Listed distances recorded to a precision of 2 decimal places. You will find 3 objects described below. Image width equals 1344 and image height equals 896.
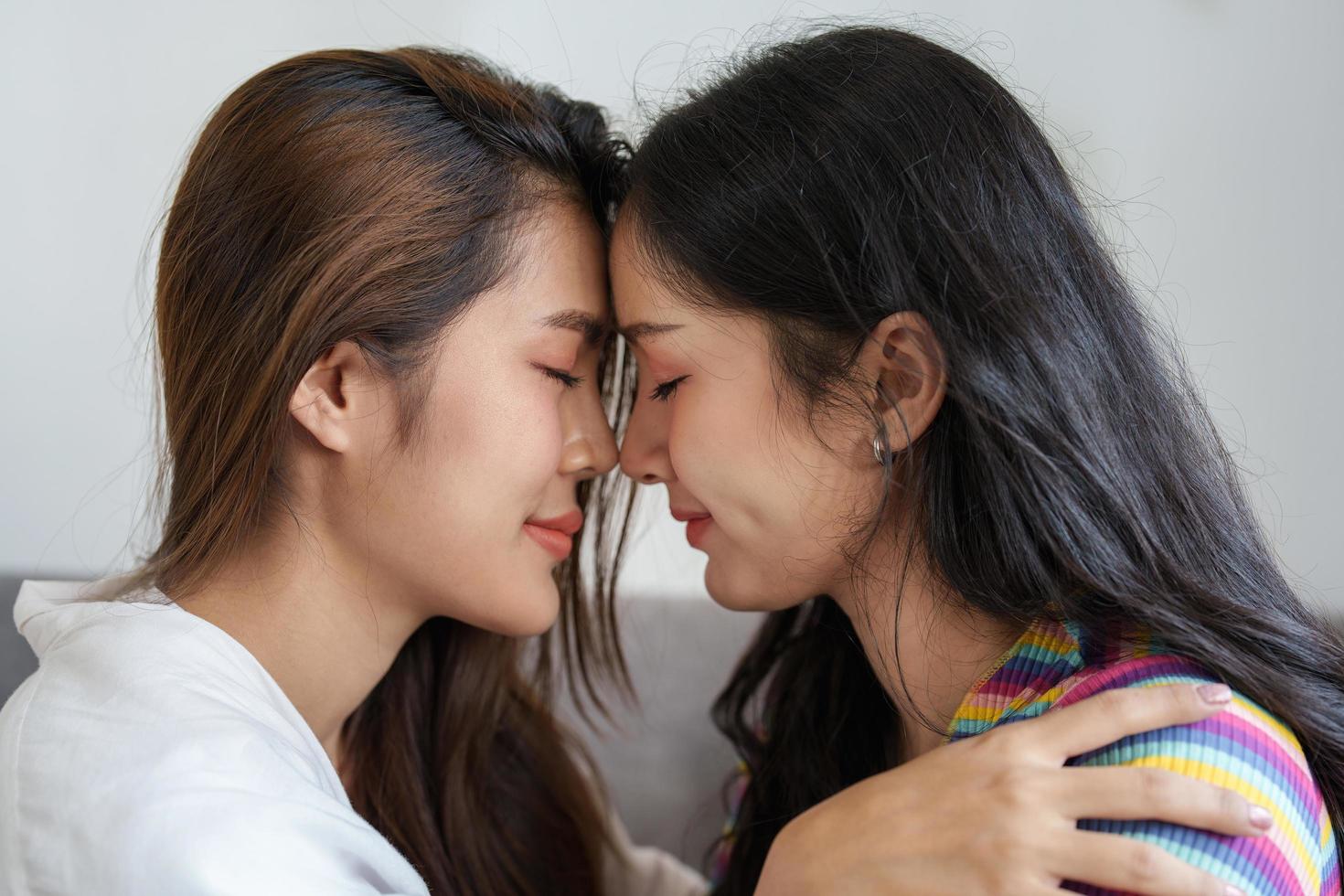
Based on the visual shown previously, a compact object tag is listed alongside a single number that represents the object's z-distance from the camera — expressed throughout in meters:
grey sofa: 1.48
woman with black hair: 0.82
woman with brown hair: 0.84
